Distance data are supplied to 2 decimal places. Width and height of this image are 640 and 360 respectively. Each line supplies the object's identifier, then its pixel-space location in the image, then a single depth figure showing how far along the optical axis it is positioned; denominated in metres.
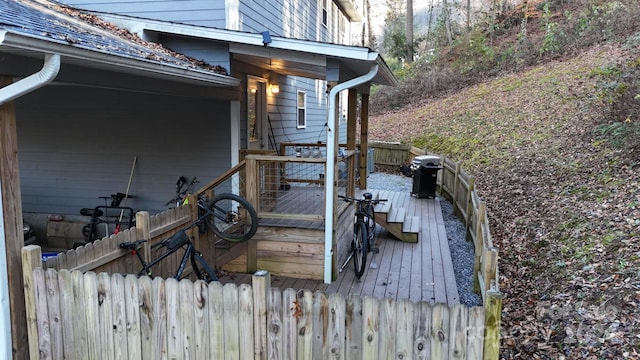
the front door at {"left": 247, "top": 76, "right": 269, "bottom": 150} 8.12
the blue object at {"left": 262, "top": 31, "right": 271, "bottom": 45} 5.70
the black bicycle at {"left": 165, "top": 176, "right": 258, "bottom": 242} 5.37
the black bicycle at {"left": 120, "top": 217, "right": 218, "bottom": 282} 4.14
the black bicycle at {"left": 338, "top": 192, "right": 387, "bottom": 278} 5.92
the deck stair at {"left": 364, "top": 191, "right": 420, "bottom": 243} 7.57
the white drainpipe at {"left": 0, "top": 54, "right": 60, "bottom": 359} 3.17
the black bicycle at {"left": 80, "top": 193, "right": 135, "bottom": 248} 7.38
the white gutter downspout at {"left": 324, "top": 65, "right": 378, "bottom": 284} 5.49
